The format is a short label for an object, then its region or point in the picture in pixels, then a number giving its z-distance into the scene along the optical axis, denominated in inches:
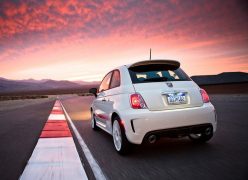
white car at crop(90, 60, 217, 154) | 179.0
